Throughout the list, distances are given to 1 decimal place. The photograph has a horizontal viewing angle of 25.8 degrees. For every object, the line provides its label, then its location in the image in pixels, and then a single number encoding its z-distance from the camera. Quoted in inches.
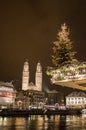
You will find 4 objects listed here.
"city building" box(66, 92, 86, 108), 3834.4
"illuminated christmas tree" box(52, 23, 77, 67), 606.5
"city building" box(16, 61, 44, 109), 3579.8
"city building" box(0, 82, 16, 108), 3201.3
